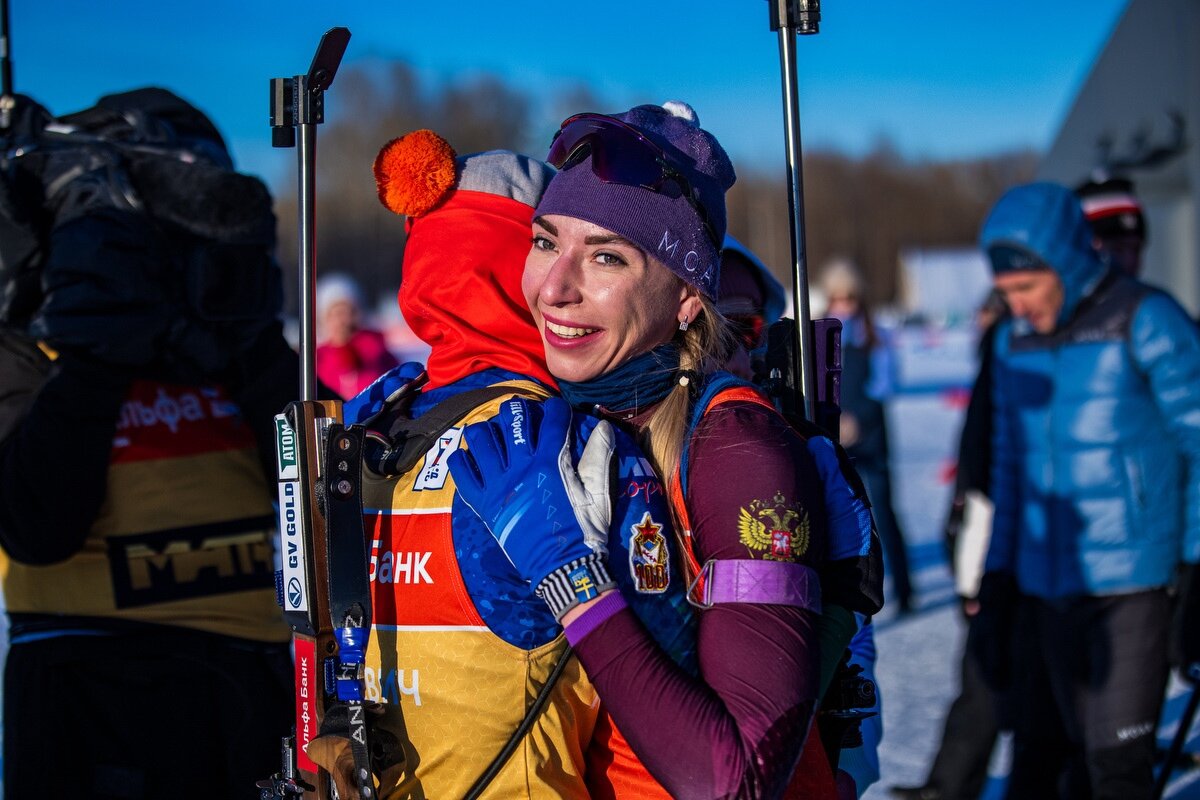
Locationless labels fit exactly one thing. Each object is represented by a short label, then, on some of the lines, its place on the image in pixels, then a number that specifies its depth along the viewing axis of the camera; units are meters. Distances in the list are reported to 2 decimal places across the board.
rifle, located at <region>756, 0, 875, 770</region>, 1.78
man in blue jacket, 3.12
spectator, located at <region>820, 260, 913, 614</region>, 6.34
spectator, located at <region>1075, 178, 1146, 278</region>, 4.05
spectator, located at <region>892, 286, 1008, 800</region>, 3.59
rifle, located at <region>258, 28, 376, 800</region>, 1.39
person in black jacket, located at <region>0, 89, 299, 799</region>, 2.17
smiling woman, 1.23
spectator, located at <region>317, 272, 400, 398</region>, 6.39
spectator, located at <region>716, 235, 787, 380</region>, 2.48
